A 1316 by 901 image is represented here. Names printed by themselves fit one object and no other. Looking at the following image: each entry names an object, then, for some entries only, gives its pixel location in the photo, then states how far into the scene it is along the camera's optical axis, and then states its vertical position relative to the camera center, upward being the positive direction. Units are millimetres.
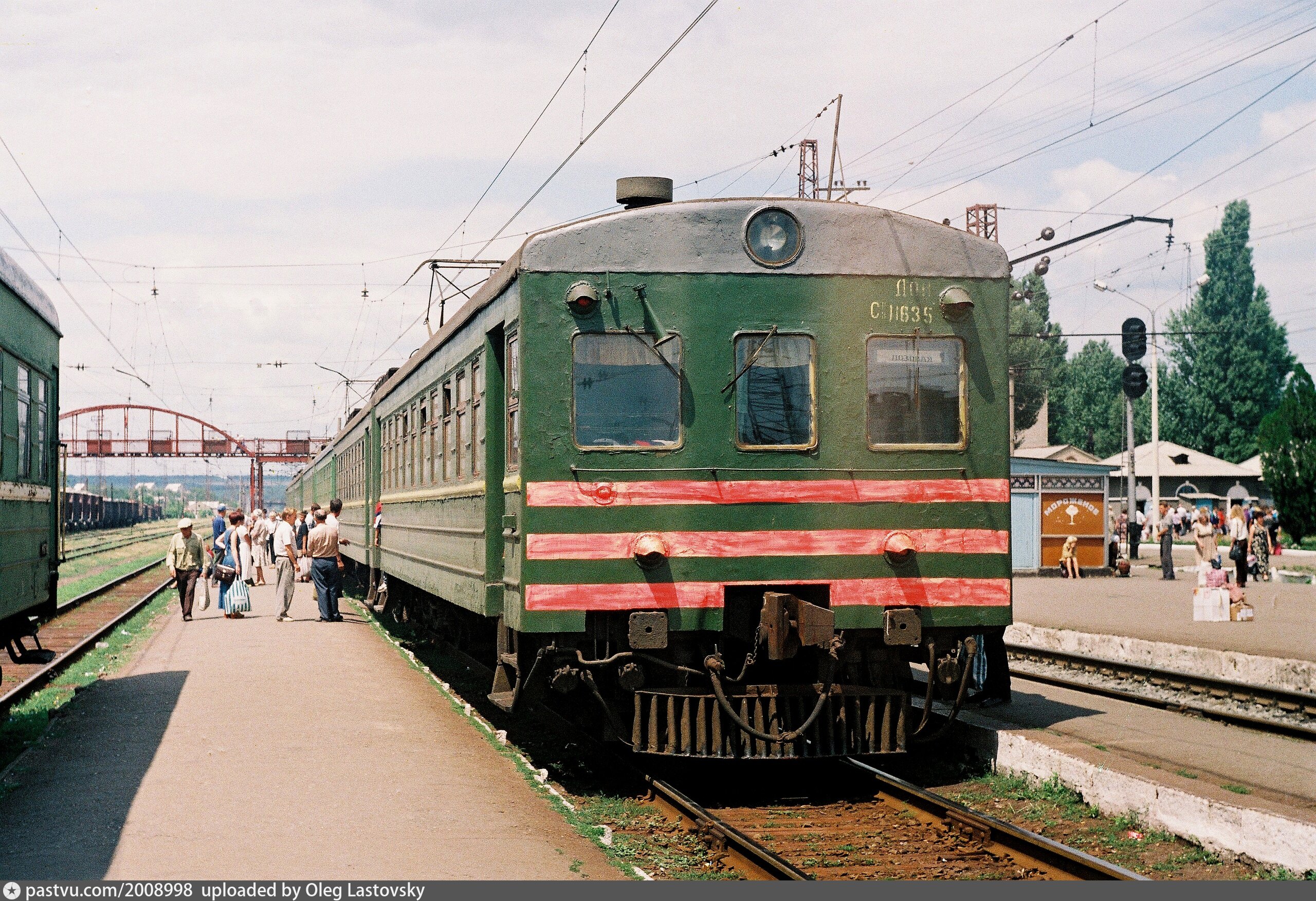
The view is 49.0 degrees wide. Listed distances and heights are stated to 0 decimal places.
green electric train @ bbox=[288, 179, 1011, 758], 8656 +199
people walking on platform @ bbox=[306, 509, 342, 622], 20922 -813
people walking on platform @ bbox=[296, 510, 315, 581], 27797 -821
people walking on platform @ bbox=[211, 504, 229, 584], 23219 -355
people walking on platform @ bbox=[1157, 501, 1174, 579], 28562 -879
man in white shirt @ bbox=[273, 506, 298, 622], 20781 -799
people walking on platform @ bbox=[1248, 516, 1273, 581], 30844 -1103
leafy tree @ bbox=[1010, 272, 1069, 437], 74875 +7728
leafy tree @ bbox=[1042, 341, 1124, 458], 91312 +6201
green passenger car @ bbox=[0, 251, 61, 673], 10062 +411
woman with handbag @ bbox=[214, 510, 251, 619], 21828 -1251
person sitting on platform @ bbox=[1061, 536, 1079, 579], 30172 -1176
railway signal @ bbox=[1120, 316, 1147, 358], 30172 +3455
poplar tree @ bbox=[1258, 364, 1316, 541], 41469 +1310
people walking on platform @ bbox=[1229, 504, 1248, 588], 24703 -698
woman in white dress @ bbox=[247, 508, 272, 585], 29094 -704
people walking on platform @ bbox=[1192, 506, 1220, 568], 19391 -530
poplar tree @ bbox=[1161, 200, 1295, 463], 78812 +7842
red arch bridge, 91000 +4004
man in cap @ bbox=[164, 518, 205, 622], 21531 -832
